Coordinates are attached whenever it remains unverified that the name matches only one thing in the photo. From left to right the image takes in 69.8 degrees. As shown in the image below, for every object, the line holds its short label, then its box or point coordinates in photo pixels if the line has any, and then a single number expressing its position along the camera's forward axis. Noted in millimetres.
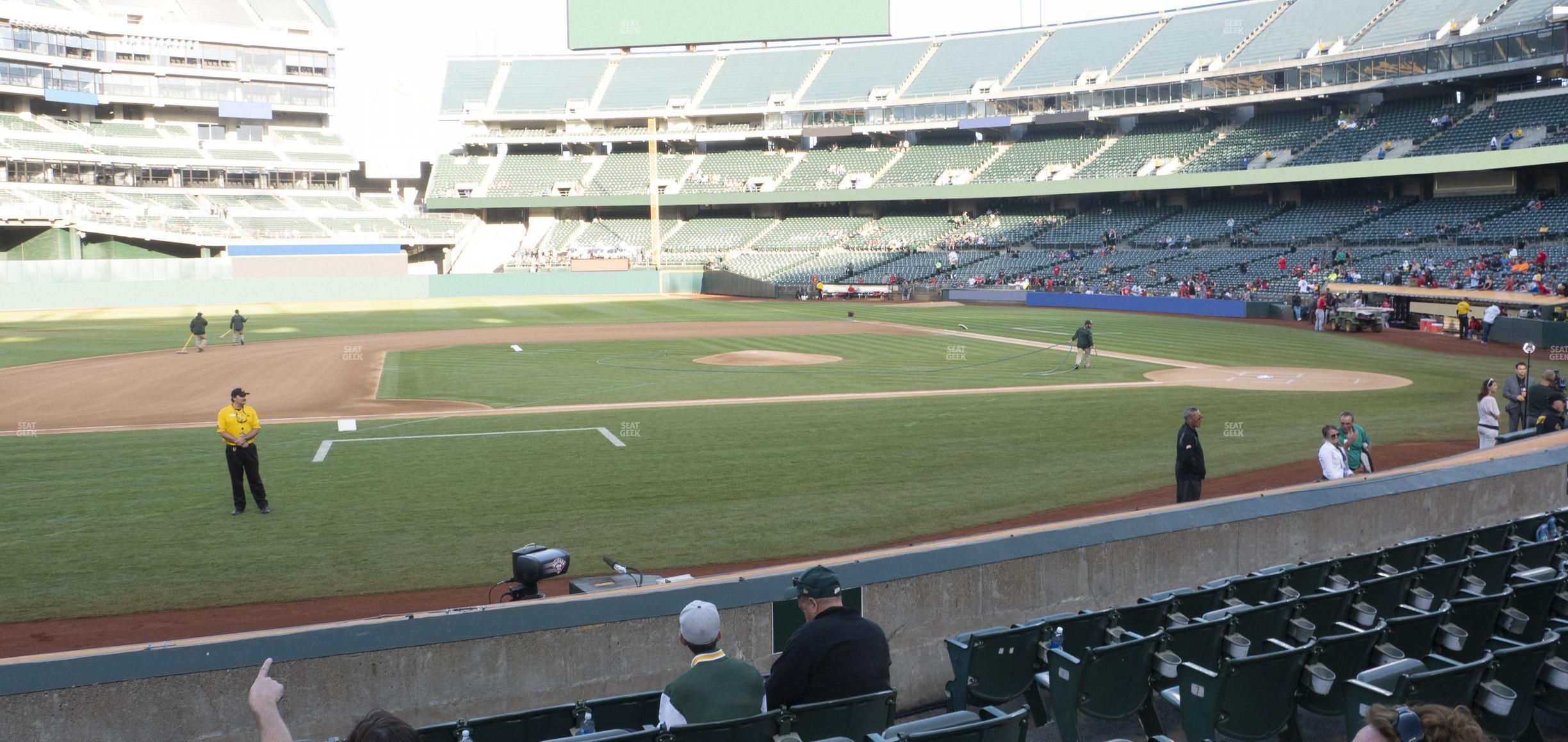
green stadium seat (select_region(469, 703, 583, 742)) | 5352
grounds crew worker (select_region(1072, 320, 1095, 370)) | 31562
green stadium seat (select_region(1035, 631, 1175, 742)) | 6117
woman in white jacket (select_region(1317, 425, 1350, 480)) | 14172
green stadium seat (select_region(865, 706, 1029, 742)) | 4750
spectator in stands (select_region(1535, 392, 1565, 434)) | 16922
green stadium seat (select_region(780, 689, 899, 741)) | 5359
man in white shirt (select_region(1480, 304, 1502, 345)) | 38500
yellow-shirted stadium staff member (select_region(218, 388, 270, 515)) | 14688
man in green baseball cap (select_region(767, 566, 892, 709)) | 5758
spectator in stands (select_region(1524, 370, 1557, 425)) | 17578
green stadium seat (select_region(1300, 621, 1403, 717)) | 6043
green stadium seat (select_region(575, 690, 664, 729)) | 5738
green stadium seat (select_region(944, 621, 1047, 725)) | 6543
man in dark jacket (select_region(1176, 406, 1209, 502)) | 14086
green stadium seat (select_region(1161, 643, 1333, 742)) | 5801
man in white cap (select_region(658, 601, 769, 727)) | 5262
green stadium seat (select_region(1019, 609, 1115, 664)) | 6738
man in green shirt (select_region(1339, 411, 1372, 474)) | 15391
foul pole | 71562
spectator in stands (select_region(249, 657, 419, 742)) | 3982
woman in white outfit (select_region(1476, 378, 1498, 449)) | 17469
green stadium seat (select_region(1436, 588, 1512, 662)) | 6641
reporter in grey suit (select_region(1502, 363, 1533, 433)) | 19500
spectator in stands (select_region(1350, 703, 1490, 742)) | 3941
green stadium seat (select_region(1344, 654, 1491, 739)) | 5238
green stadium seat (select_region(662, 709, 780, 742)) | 4922
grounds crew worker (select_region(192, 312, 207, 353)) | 37125
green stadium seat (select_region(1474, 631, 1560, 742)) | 5598
